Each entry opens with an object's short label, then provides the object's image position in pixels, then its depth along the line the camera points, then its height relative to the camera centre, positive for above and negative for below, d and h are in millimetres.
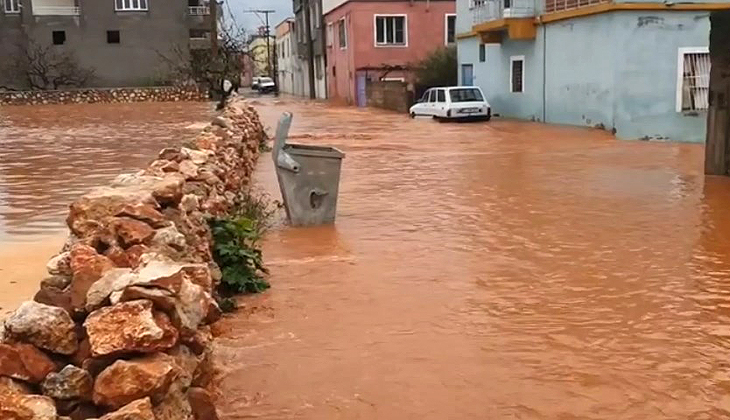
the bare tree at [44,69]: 50531 +857
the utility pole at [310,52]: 59500 +1552
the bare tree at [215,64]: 35844 +701
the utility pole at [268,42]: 98669 +3952
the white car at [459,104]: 30188 -1223
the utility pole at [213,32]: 38375 +2156
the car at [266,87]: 79775 -1022
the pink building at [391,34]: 45125 +1942
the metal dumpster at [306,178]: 9680 -1176
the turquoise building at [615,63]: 21891 +26
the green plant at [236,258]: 7160 -1538
